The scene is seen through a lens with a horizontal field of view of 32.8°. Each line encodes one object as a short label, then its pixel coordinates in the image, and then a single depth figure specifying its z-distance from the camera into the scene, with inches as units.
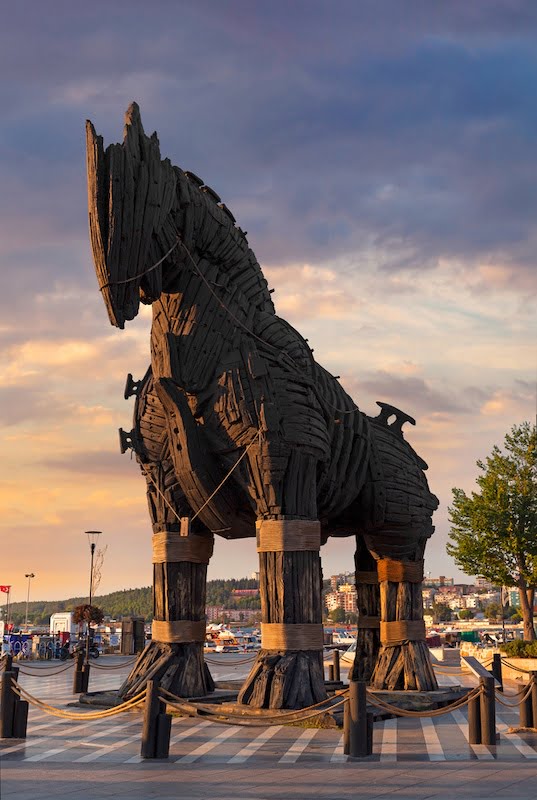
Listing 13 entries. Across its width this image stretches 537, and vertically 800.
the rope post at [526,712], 456.1
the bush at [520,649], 912.3
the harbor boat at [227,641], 1589.8
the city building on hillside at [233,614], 7160.4
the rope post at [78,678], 671.1
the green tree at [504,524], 1096.8
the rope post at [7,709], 414.9
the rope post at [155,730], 358.3
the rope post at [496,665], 787.2
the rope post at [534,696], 450.3
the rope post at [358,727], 361.7
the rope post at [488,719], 398.3
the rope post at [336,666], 751.6
